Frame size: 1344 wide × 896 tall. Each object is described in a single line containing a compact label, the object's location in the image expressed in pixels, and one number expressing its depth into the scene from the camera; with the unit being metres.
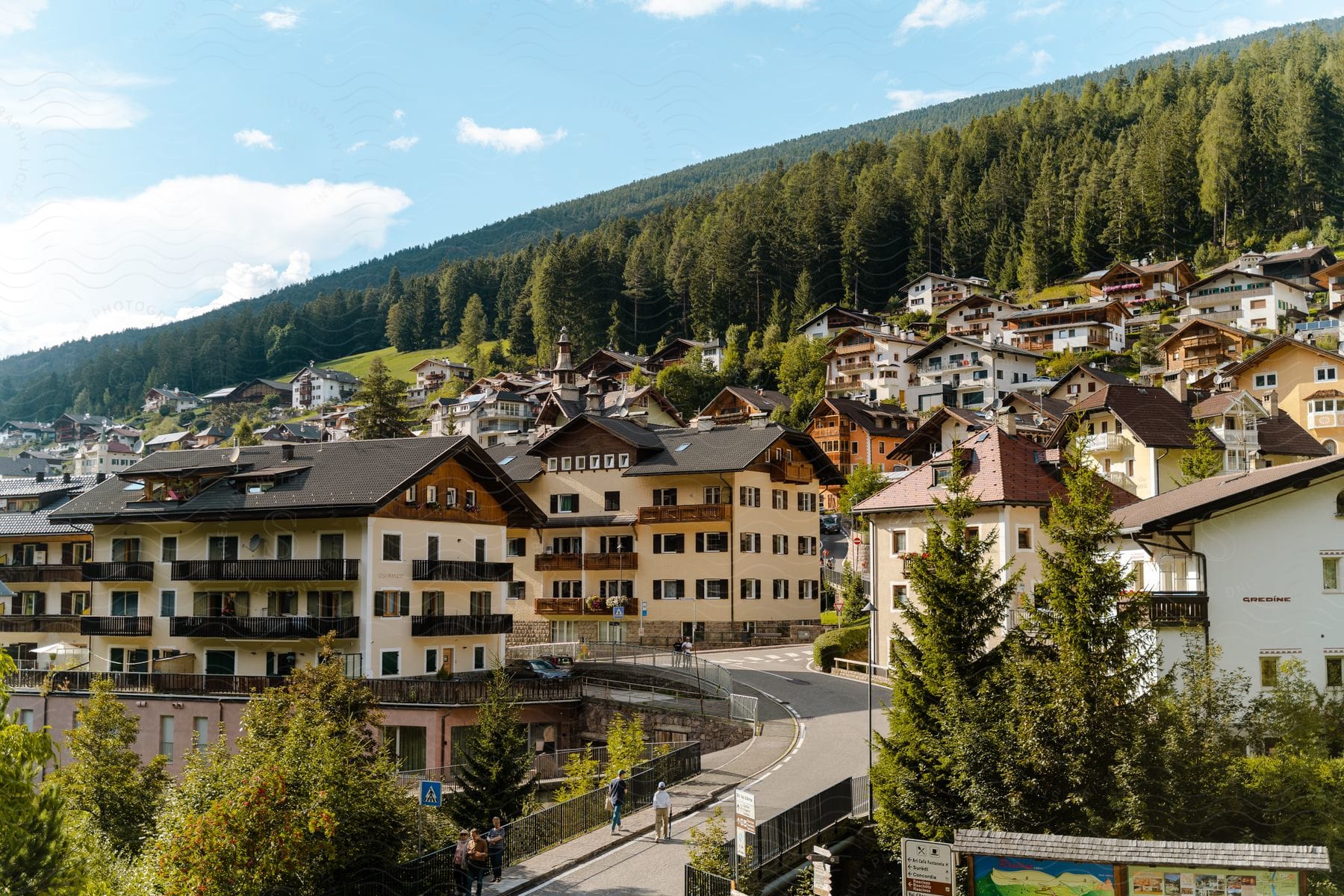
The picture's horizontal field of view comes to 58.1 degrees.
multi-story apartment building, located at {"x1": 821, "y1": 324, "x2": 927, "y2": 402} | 134.75
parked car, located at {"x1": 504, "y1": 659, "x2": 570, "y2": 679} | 51.56
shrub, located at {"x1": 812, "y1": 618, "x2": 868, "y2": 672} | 55.78
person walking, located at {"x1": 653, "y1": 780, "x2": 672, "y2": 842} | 29.11
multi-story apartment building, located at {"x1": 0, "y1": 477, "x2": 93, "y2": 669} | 63.34
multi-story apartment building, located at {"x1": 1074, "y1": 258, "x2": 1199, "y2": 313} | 147.25
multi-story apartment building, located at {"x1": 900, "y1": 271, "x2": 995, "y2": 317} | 166.25
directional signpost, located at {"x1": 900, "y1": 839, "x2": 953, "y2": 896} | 20.58
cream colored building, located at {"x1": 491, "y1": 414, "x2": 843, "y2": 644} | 69.00
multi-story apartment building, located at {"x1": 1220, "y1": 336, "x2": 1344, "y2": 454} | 87.44
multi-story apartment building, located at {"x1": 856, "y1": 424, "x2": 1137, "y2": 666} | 51.28
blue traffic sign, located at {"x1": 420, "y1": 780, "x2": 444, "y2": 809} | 27.31
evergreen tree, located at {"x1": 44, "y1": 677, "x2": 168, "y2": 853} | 35.78
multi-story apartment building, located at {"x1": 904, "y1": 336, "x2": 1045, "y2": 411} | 125.94
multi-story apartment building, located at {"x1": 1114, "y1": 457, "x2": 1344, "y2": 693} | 34.06
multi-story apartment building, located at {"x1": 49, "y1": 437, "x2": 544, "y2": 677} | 49.78
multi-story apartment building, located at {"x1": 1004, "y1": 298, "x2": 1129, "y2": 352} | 131.50
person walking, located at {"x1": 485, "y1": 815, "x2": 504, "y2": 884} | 26.56
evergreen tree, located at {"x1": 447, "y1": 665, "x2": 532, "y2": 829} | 32.97
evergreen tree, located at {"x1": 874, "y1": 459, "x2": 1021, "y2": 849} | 26.98
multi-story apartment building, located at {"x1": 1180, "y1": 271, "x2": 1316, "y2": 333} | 126.94
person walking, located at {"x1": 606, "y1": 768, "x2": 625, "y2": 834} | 30.12
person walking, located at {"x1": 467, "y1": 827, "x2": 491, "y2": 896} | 25.08
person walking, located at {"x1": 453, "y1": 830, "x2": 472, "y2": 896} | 25.34
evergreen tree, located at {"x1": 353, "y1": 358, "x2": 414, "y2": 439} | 115.50
